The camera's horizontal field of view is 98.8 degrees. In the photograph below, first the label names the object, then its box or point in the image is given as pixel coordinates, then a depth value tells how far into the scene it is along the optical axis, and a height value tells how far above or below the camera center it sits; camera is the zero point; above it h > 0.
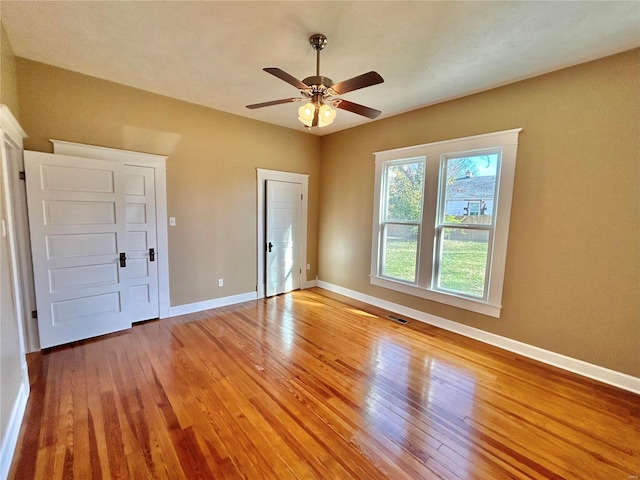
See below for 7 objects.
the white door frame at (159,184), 3.13 +0.31
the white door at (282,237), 4.70 -0.45
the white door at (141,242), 3.40 -0.44
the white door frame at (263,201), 4.53 +0.18
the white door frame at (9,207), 2.02 -0.03
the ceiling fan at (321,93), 1.94 +0.93
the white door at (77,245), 2.78 -0.43
